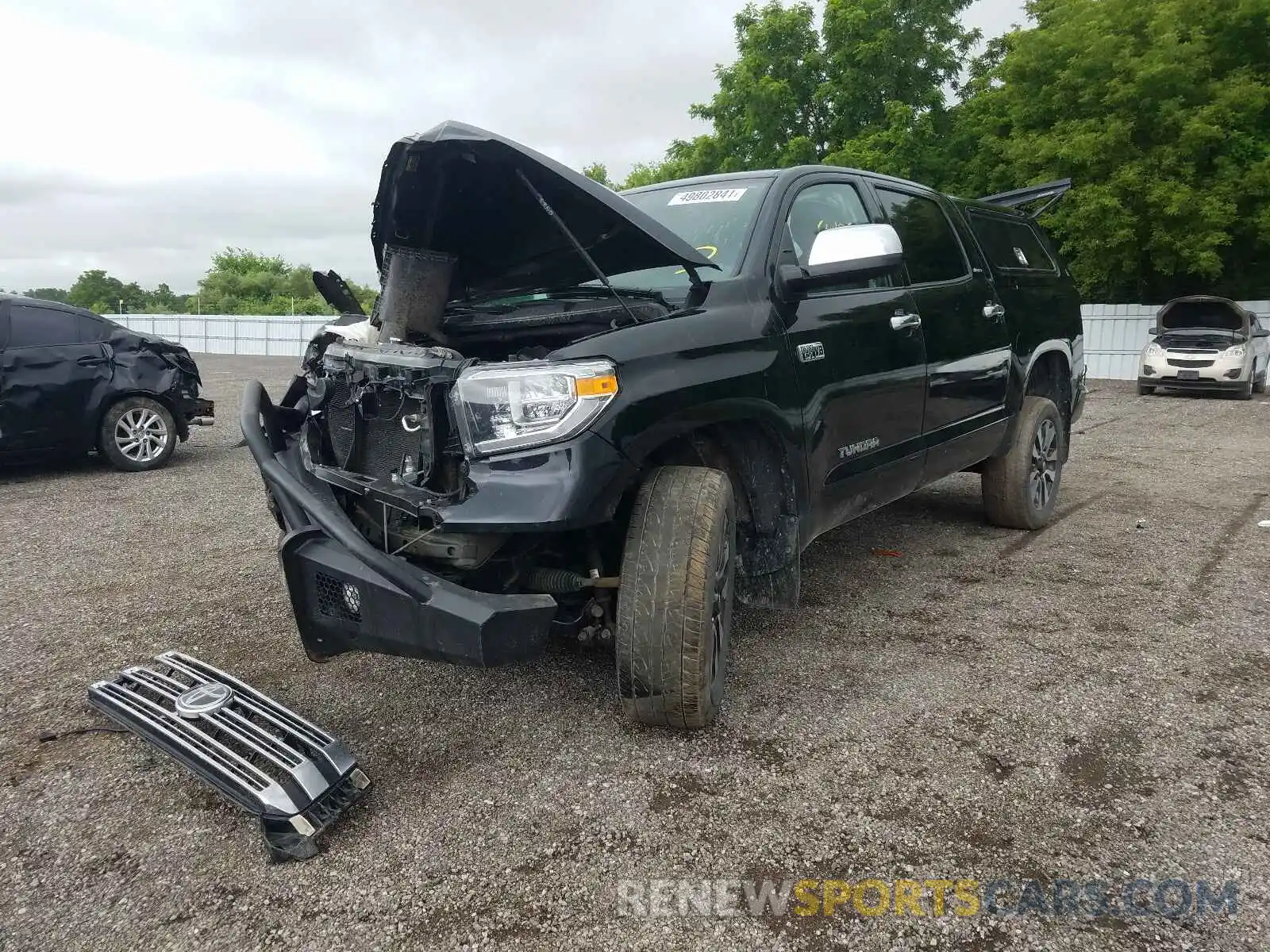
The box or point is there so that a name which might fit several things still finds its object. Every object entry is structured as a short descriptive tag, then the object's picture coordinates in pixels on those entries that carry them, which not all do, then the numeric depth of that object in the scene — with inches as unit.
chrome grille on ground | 89.7
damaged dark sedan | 285.1
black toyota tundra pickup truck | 97.0
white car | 563.2
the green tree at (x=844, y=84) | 940.6
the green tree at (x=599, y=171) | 1731.1
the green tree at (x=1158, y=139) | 730.8
